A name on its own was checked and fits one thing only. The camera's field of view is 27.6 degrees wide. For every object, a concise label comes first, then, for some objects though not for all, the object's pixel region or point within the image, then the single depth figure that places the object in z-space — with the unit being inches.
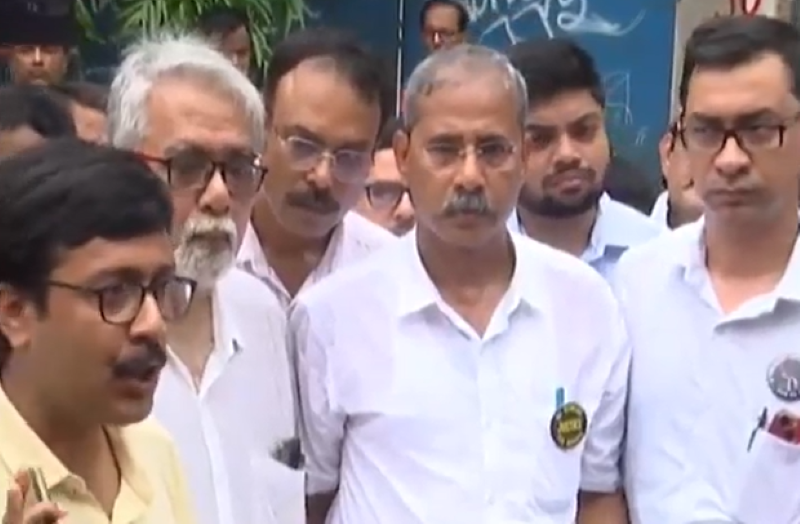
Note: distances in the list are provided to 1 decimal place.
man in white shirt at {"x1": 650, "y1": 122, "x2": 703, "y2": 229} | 160.7
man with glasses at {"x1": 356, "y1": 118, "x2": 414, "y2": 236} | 173.5
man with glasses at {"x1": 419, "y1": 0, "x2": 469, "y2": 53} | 322.0
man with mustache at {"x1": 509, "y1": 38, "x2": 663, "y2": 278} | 146.5
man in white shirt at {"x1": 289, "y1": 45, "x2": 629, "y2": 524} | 113.3
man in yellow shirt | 82.1
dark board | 332.2
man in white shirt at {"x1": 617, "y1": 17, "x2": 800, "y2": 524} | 114.5
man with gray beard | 105.1
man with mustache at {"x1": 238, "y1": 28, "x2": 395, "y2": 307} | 123.8
